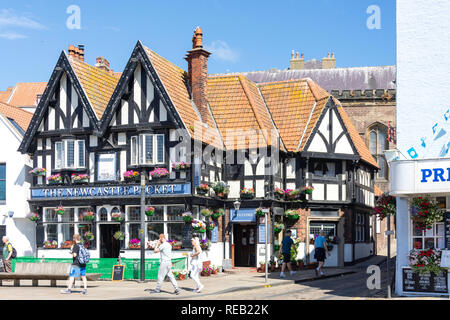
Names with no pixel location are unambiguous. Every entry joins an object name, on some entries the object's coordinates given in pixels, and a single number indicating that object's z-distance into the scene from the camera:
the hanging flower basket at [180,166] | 27.44
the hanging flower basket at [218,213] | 29.72
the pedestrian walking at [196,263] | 19.61
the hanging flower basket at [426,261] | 18.27
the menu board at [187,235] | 27.27
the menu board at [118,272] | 24.11
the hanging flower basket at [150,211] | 27.53
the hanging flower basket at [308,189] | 32.09
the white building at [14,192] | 31.94
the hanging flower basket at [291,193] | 32.06
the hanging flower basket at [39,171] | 30.53
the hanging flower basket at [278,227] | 31.56
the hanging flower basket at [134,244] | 28.11
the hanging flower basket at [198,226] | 26.89
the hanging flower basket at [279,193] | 31.44
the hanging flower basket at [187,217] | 26.80
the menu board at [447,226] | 18.47
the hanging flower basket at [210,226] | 28.97
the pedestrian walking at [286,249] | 26.03
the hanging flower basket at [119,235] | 28.30
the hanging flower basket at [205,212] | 28.06
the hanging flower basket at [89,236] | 29.05
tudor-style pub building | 28.38
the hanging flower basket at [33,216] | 30.28
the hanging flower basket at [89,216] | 28.98
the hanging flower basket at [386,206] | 20.53
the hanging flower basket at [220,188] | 29.41
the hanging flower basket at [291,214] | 32.16
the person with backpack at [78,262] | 19.14
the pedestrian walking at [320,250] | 26.27
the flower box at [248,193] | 30.55
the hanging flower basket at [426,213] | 18.23
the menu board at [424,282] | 18.33
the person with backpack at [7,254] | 24.02
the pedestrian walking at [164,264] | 19.48
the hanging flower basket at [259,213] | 29.98
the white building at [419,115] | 18.47
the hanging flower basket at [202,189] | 27.70
